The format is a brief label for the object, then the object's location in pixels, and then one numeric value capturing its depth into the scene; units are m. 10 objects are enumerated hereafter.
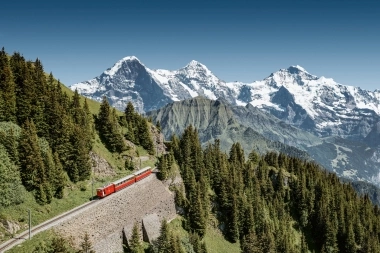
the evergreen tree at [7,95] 84.50
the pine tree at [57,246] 56.44
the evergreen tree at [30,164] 74.38
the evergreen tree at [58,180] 78.69
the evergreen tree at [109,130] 111.06
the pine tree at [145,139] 125.81
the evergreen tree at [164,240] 80.03
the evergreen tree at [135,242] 77.74
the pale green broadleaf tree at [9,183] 66.69
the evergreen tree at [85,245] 62.25
